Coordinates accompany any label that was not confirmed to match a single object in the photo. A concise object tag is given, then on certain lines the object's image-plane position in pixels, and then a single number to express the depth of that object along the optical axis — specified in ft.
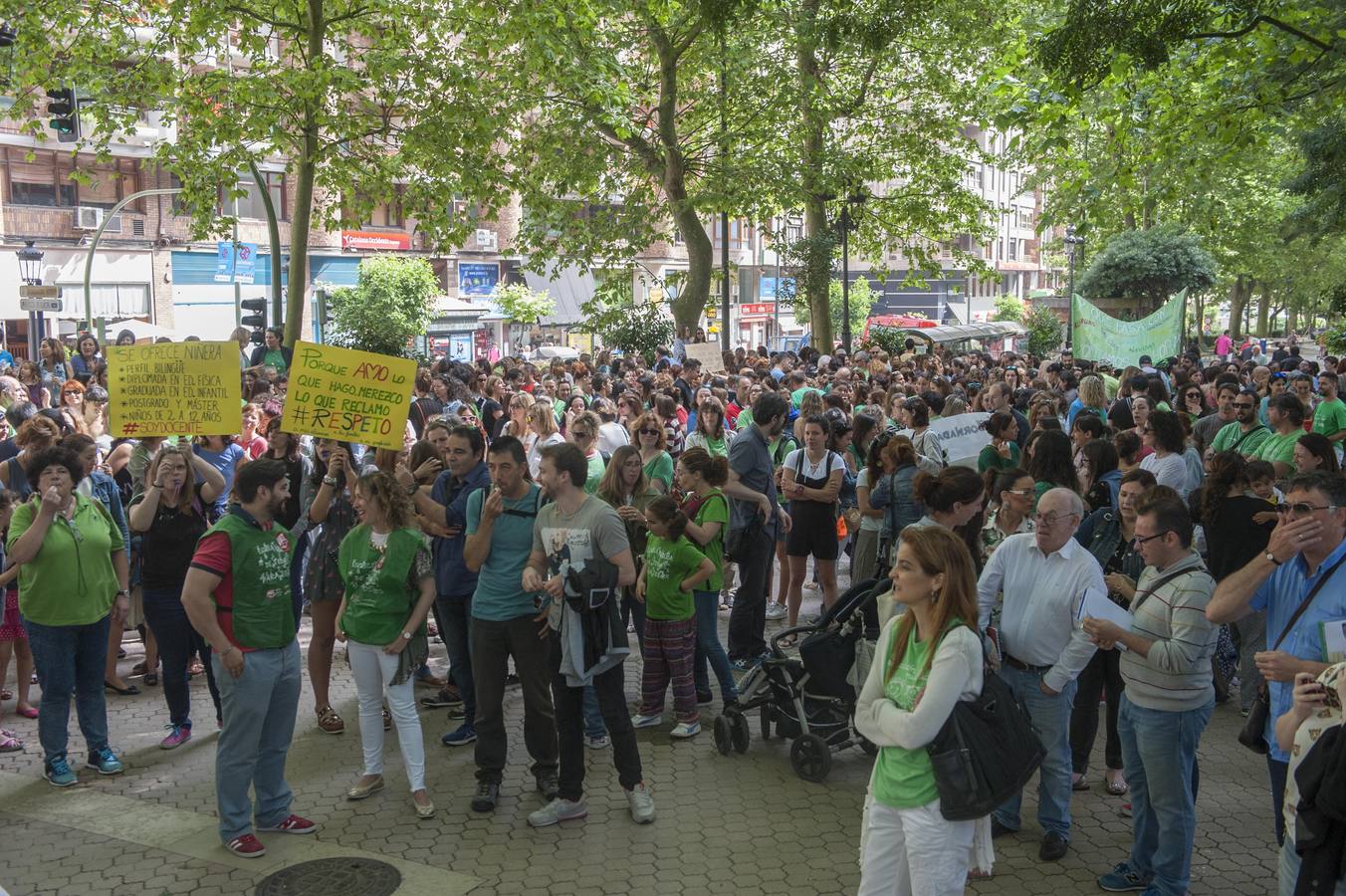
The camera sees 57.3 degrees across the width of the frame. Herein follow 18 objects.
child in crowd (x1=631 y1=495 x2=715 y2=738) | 23.08
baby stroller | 21.17
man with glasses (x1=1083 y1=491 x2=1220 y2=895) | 15.93
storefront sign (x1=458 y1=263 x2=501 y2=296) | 171.53
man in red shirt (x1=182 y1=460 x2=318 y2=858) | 18.37
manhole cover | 17.80
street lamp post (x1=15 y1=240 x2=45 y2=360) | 97.01
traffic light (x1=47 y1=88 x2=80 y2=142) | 56.70
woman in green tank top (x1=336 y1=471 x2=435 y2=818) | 20.38
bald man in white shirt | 17.24
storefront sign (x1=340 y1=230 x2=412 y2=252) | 153.48
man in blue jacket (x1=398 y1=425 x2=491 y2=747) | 22.27
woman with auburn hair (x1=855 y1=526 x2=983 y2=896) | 12.86
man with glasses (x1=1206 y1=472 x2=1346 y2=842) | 14.40
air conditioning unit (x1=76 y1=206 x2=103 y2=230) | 124.67
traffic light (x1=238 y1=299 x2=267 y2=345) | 75.87
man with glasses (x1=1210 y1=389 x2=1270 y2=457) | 32.55
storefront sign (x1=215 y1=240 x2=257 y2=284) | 140.97
